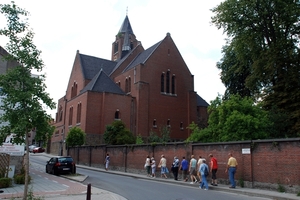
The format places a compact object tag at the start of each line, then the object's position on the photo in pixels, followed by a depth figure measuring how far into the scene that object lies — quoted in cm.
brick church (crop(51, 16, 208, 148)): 4144
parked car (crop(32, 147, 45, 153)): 5638
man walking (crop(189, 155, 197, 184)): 1769
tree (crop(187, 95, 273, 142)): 2073
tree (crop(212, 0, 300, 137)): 2466
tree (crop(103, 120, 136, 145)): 3366
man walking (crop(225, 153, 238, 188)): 1486
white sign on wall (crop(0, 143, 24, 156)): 1627
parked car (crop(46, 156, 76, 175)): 2108
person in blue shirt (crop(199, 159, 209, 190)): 1507
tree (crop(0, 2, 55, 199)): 863
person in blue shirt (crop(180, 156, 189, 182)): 1884
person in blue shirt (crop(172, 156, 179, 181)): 1933
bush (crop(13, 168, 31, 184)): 1527
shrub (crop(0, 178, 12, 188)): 1372
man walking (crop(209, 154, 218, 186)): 1599
